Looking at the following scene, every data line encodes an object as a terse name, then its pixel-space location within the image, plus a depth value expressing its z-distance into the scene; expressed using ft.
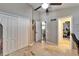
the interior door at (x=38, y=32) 9.63
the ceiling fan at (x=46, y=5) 8.08
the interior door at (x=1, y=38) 8.16
